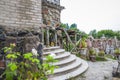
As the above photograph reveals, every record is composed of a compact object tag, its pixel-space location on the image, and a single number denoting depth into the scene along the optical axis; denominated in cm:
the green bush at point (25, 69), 158
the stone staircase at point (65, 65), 255
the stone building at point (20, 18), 181
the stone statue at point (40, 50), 200
